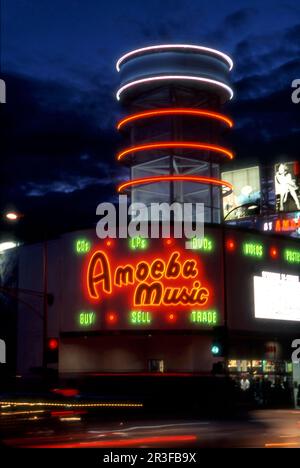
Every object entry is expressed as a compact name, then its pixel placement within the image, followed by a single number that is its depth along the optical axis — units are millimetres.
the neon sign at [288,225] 67812
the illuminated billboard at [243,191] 71312
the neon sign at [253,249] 49562
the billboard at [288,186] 67938
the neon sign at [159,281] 46031
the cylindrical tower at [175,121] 55125
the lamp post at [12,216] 32531
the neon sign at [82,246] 48031
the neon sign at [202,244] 46750
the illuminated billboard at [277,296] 49812
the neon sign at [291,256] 52281
